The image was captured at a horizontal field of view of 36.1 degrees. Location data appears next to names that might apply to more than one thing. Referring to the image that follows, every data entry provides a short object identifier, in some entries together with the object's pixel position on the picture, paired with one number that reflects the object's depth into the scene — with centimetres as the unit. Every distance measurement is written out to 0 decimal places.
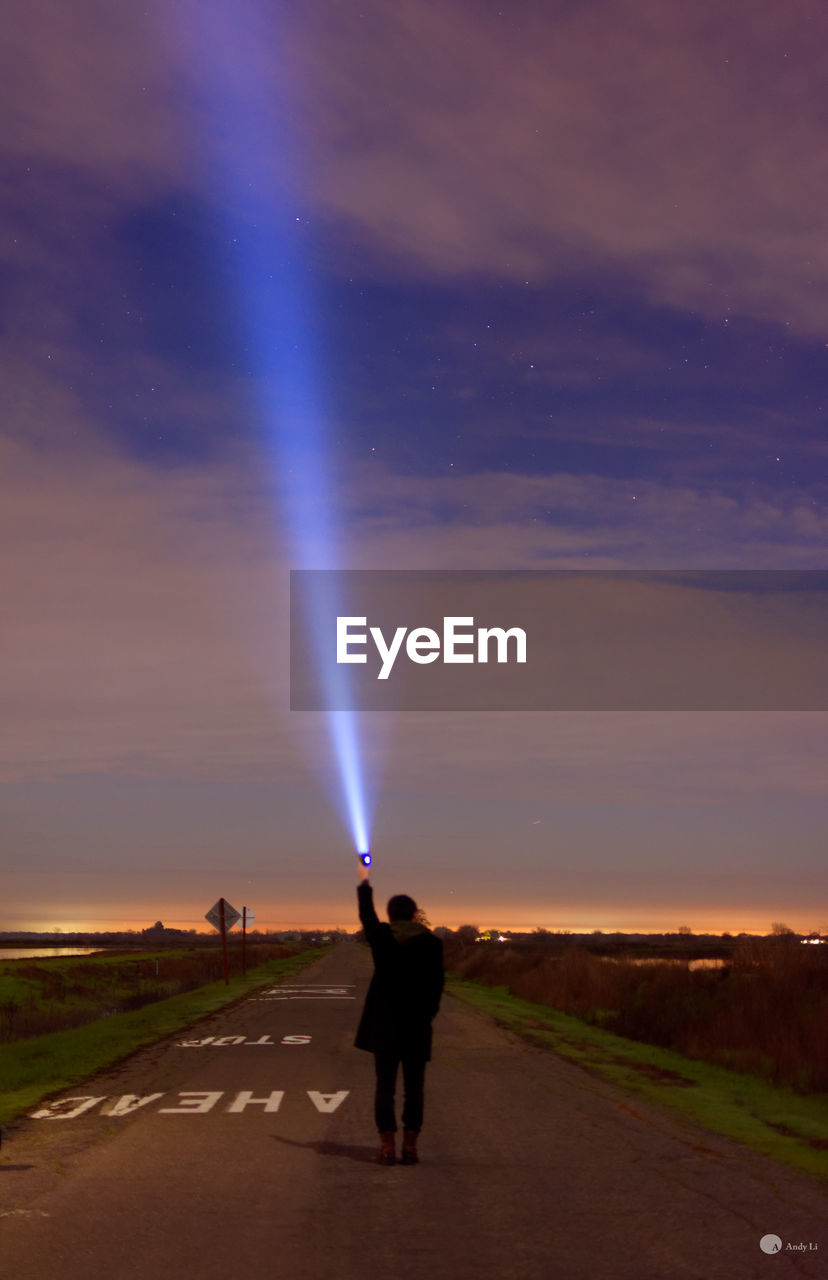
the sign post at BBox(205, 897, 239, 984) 4509
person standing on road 989
